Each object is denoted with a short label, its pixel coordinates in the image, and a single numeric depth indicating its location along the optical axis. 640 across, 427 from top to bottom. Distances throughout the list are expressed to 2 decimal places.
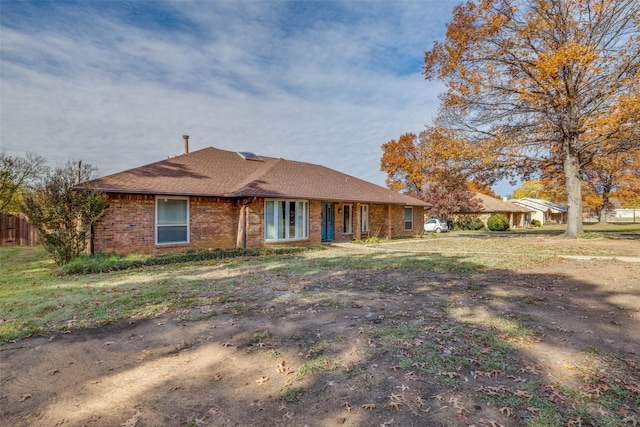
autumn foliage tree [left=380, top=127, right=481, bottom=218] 19.81
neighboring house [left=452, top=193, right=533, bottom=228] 38.47
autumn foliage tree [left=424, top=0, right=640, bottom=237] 15.43
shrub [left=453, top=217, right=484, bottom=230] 36.97
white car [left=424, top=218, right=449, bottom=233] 30.66
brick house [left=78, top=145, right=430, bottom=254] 12.10
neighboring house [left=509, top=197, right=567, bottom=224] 50.97
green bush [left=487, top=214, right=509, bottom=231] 34.24
